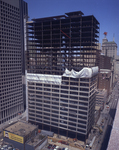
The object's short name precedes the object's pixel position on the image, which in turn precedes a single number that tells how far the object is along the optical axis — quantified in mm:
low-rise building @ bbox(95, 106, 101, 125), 108775
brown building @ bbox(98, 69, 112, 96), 167575
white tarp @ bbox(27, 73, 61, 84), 83038
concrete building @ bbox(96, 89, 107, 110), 141875
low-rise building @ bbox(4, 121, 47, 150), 73312
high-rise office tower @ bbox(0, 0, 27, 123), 100375
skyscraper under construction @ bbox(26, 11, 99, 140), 78625
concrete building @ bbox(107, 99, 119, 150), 41866
